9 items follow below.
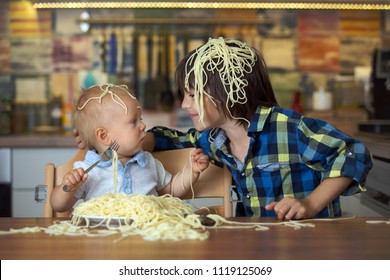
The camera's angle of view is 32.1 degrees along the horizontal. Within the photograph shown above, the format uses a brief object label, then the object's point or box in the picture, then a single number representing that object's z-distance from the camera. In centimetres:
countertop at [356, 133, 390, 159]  262
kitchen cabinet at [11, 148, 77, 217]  337
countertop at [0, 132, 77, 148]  335
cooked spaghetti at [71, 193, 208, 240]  114
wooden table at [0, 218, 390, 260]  99
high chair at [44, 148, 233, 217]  165
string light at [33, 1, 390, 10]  396
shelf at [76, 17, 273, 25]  443
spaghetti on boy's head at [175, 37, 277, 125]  161
